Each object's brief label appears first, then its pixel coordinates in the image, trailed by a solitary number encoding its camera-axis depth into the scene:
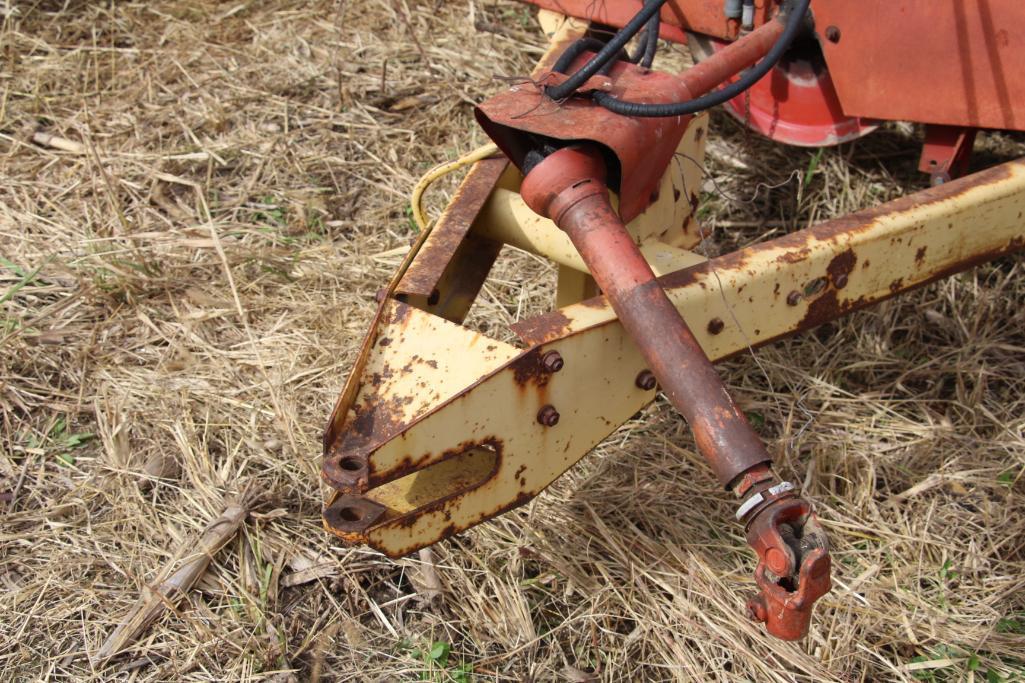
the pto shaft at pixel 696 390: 1.62
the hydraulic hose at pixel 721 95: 2.05
